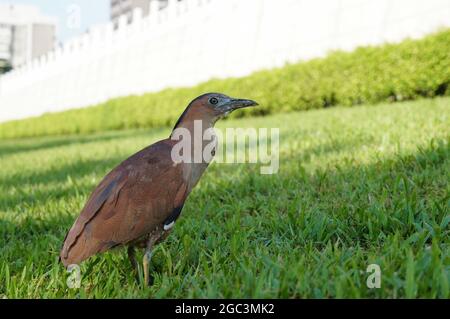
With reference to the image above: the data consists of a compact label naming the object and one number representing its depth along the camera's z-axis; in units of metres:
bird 2.11
